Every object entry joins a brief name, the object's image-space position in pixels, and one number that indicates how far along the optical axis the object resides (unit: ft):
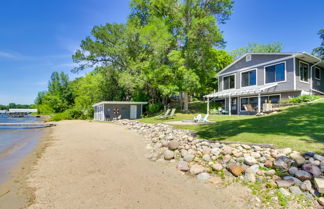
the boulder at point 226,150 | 15.11
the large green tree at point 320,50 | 85.63
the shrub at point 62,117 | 95.55
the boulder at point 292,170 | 10.93
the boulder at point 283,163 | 11.56
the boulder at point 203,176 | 12.30
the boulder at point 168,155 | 17.06
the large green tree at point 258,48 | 126.41
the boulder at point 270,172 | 11.33
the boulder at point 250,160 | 12.85
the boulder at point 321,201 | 8.36
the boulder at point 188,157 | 15.87
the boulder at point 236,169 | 12.10
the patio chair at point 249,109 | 51.26
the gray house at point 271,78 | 45.42
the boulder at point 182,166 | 14.19
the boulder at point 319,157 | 11.46
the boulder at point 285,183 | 9.93
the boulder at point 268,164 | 12.24
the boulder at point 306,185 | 9.41
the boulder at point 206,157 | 15.13
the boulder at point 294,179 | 9.98
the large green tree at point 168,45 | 61.11
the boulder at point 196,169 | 13.23
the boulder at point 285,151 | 13.30
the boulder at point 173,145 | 19.36
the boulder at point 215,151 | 15.63
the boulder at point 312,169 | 10.32
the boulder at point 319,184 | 8.87
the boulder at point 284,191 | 9.30
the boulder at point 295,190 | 9.26
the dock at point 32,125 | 63.72
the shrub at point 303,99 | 40.30
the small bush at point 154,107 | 71.67
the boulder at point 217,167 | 13.23
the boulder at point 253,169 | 11.88
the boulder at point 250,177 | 11.12
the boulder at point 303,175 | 10.18
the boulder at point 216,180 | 11.60
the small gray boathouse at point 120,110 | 71.25
